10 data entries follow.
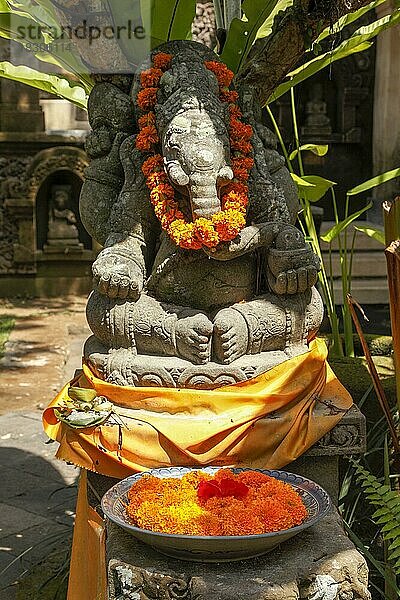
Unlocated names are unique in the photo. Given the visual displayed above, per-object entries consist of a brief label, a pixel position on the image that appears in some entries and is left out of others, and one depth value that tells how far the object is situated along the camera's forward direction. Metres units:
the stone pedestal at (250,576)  2.08
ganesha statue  2.90
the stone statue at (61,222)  10.63
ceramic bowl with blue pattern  2.12
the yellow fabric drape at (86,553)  2.80
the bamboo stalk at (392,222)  2.70
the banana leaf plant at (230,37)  3.57
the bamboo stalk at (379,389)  2.71
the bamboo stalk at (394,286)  2.56
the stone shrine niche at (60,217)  10.62
